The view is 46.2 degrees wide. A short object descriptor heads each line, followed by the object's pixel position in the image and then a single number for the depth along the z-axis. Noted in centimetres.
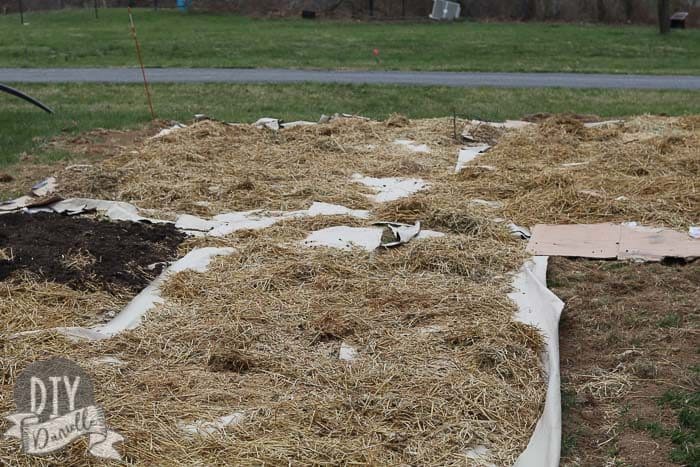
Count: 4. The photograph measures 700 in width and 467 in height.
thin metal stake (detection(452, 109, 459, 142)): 992
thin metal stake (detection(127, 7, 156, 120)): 1191
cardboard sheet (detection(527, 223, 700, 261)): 602
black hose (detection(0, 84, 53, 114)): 1022
